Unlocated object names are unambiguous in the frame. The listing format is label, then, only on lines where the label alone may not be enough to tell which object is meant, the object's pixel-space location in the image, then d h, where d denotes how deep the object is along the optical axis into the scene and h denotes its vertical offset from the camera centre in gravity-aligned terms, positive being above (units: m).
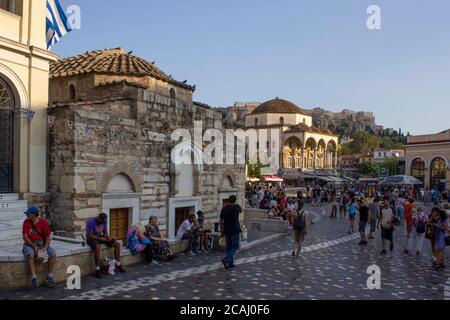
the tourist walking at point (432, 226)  10.16 -1.38
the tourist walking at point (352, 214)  16.41 -1.74
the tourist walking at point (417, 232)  11.55 -1.76
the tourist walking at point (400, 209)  20.05 -1.89
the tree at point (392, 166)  70.12 +0.67
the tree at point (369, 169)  75.88 +0.15
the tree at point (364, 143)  104.39 +6.79
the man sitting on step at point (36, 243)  6.82 -1.24
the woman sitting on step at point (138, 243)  8.98 -1.61
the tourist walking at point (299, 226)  10.84 -1.47
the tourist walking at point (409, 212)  13.79 -1.44
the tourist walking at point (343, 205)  22.80 -1.96
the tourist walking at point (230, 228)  8.88 -1.25
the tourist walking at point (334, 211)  23.27 -2.32
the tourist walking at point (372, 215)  14.52 -1.61
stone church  10.34 +0.52
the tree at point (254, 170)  45.74 -0.04
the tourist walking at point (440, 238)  10.05 -1.66
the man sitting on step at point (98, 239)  7.89 -1.34
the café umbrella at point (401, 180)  34.05 -0.85
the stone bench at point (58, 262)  6.77 -1.67
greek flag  11.46 +4.12
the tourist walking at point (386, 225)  11.80 -1.58
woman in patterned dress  9.51 -1.67
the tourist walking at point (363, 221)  13.45 -1.67
